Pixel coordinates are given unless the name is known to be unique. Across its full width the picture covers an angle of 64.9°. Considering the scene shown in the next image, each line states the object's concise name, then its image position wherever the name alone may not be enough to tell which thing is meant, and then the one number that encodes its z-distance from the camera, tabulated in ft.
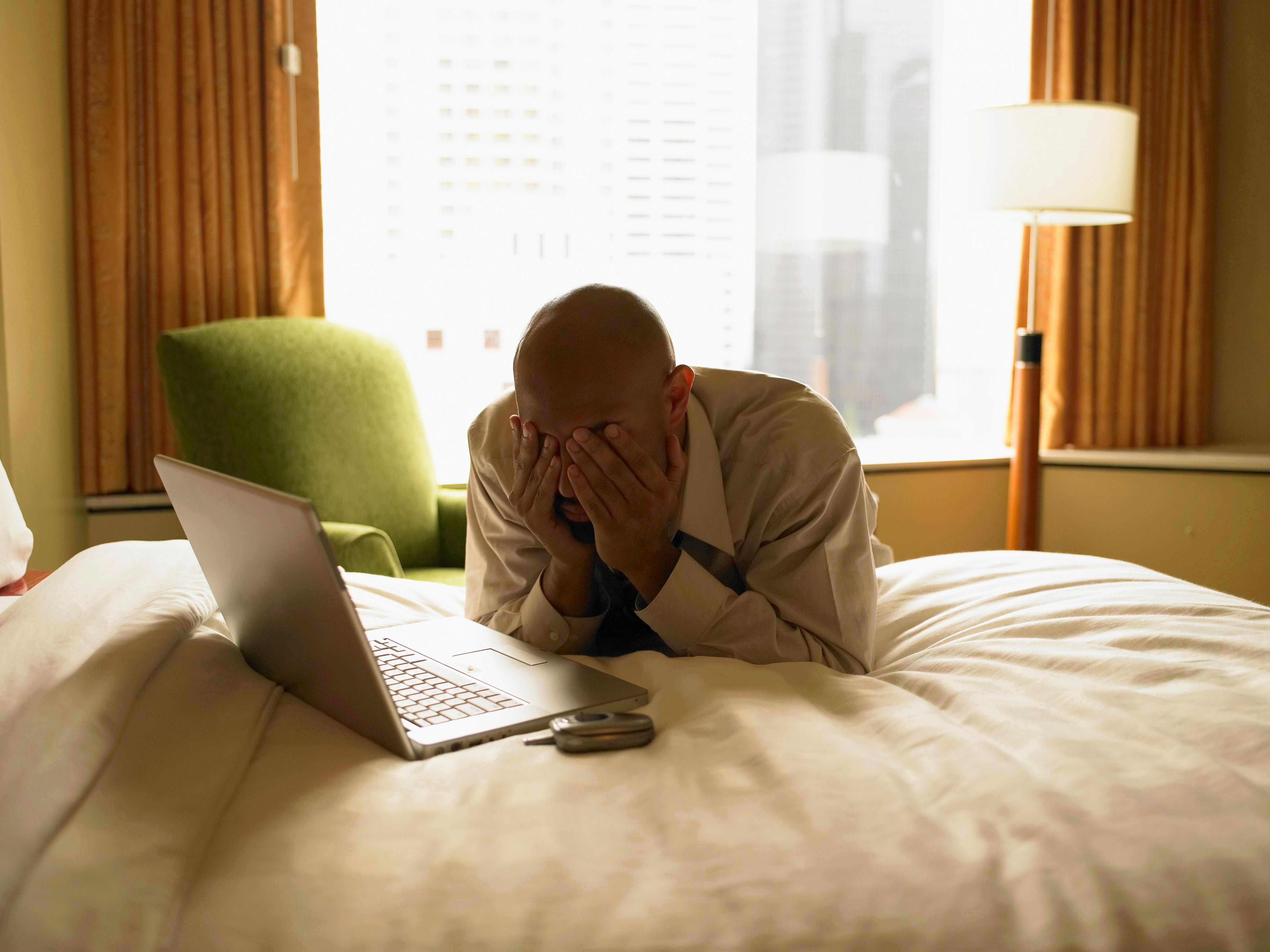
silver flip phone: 3.05
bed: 2.21
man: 4.15
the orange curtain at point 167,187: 9.48
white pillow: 5.03
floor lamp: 9.91
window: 11.44
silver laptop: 2.84
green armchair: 8.84
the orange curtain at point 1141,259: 12.08
